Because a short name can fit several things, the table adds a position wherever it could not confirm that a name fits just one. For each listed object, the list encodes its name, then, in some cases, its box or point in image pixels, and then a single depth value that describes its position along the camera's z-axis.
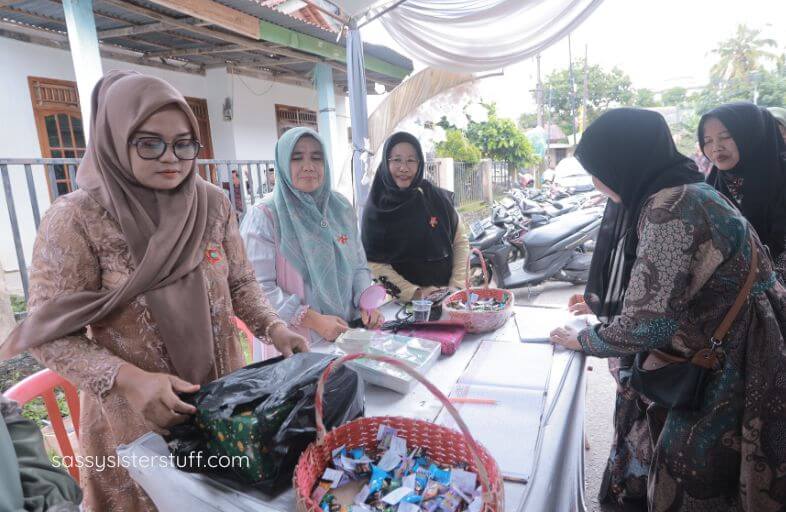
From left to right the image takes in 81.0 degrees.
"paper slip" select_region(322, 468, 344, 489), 0.97
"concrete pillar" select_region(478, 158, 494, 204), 12.55
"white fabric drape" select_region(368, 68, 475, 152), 5.22
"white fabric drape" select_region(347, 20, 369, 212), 3.46
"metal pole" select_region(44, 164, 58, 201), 3.69
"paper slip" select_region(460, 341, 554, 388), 1.45
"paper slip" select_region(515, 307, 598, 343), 1.78
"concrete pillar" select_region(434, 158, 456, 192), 9.80
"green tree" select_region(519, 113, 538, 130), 40.88
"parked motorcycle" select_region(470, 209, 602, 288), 5.12
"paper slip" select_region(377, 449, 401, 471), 1.01
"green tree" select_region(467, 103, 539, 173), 12.50
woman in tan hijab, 1.13
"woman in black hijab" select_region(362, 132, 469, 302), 2.66
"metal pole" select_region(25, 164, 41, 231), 3.53
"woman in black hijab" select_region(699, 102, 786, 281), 2.34
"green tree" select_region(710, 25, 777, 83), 29.33
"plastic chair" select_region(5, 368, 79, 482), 1.52
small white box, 1.38
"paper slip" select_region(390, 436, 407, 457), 1.05
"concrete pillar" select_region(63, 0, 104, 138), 3.82
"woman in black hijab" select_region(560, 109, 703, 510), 1.53
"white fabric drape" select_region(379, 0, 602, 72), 3.28
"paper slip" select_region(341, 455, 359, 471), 1.00
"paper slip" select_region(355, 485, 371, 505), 0.93
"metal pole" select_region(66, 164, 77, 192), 4.18
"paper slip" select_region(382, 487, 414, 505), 0.90
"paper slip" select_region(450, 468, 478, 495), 0.93
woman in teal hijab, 1.98
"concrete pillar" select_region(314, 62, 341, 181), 6.60
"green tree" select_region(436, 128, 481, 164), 11.54
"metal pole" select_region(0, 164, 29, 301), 3.35
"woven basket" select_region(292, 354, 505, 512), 0.85
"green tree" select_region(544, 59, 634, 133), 34.25
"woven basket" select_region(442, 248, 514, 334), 1.81
